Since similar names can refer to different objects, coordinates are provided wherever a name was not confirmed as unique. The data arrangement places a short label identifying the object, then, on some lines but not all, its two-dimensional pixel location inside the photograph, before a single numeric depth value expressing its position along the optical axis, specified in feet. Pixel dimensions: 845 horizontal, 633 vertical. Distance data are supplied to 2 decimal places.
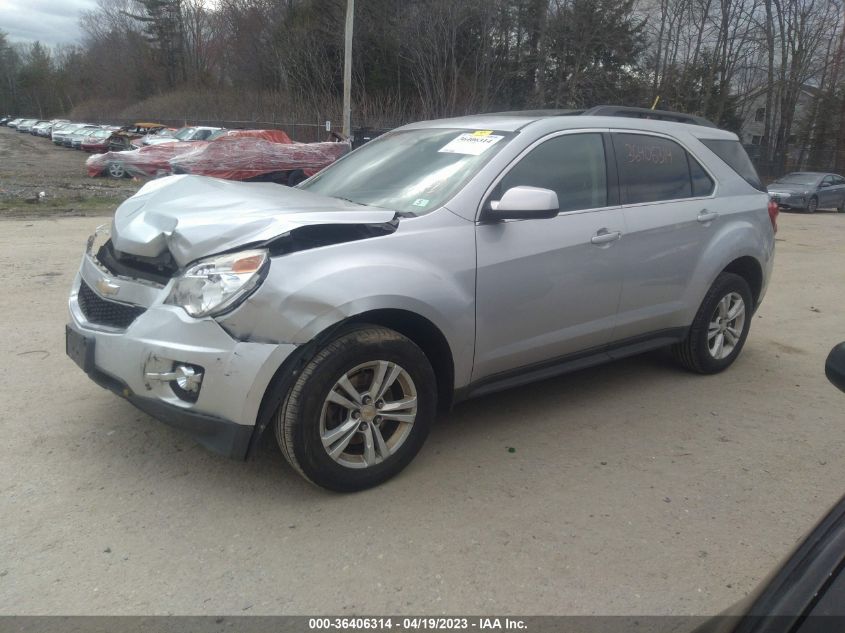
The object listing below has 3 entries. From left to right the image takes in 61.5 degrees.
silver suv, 9.86
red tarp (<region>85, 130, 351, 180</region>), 56.44
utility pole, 76.02
